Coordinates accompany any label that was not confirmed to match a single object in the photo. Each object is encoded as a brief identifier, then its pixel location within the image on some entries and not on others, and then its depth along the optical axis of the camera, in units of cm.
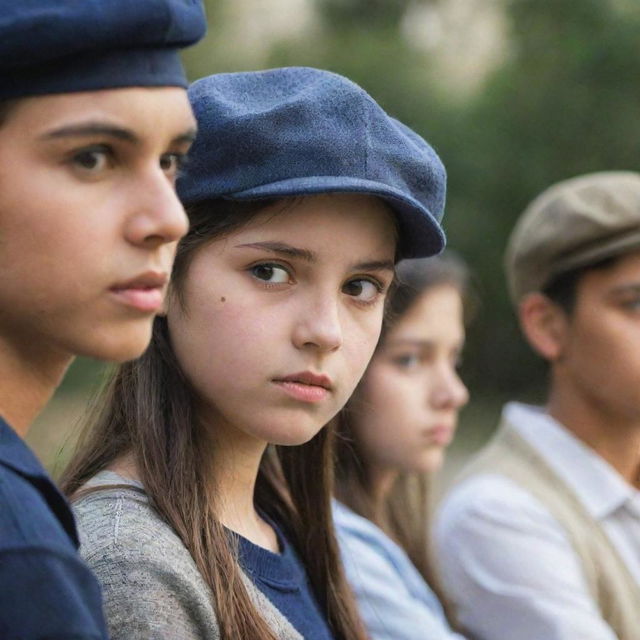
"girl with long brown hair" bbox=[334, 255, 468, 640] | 258
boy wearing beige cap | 245
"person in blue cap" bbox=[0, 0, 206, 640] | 177
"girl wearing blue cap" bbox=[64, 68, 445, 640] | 198
